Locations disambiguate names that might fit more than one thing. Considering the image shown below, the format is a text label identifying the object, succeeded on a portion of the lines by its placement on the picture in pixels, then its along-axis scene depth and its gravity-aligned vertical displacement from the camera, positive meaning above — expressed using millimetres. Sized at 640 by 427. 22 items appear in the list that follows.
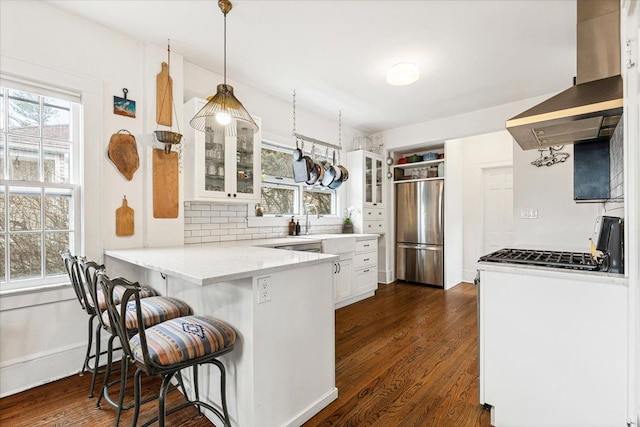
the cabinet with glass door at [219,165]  2746 +476
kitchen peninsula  1476 -583
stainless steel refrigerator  4770 -290
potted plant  4691 -184
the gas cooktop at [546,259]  1578 -271
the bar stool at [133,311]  1609 -559
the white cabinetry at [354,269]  3709 -729
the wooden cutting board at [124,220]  2442 -40
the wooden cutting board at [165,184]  2641 +273
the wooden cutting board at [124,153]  2414 +498
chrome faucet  4195 -38
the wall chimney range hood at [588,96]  1565 +631
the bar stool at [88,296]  1776 -527
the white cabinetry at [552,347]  1400 -674
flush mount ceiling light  2805 +1317
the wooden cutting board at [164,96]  2662 +1046
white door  4848 +87
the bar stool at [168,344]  1308 -589
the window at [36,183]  2049 +231
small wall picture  2455 +893
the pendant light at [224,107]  1894 +678
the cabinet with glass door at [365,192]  4703 +356
